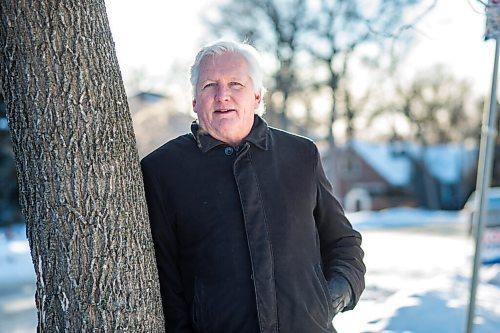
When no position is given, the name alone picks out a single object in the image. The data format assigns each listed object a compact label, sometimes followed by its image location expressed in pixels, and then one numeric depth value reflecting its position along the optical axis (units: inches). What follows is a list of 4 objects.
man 95.0
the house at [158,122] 1161.4
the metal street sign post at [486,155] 179.0
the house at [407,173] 1804.9
